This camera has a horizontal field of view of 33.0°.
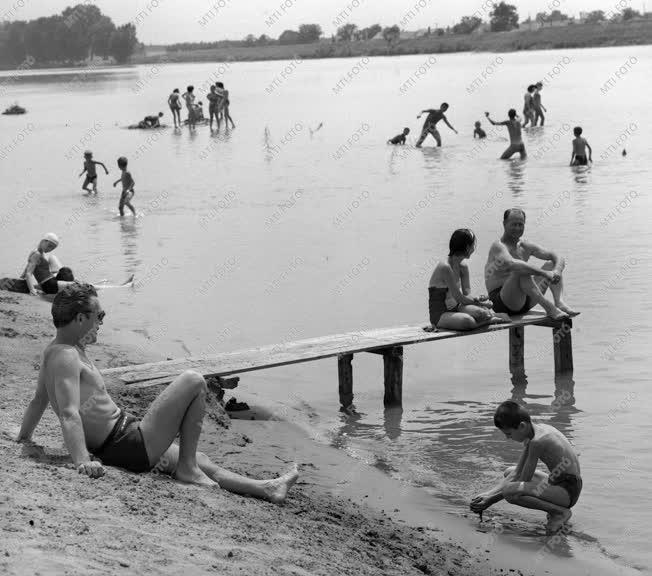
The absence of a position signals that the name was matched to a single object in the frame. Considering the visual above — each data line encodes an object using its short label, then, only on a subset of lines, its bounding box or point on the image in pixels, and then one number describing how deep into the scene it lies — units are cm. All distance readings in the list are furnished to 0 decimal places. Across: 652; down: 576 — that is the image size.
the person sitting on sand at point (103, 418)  599
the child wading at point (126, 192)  2231
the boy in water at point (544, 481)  729
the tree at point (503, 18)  13712
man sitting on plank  1086
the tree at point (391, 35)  15080
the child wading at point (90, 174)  2586
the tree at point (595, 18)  12694
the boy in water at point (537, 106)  3862
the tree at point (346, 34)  17338
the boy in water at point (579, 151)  2858
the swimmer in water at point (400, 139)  3603
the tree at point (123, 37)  18938
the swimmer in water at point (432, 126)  3350
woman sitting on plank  1043
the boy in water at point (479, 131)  3633
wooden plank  930
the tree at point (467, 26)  14438
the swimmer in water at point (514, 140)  3031
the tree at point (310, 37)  18650
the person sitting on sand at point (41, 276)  1391
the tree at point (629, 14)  13349
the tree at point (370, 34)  17338
